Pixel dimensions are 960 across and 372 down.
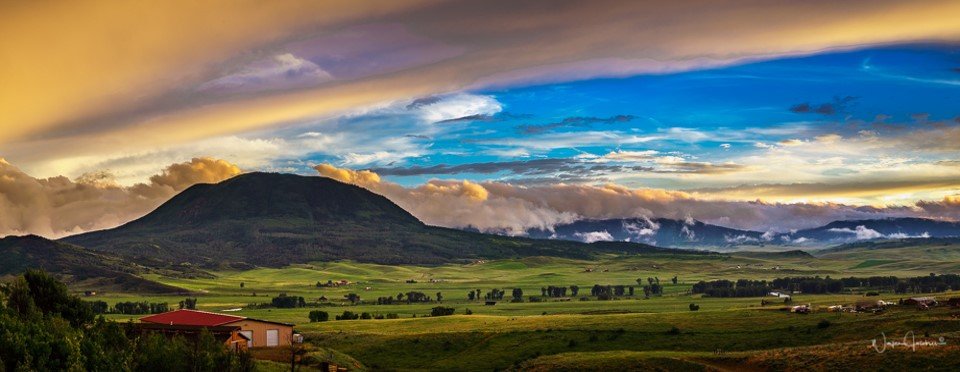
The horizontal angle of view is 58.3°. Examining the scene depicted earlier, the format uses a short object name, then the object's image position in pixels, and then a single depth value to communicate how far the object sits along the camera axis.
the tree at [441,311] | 185.60
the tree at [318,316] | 176.62
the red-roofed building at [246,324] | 114.12
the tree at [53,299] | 86.18
